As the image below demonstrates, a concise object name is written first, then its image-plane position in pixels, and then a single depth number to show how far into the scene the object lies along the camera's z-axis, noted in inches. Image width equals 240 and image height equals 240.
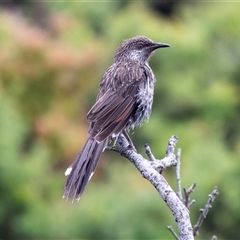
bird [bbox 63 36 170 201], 297.8
